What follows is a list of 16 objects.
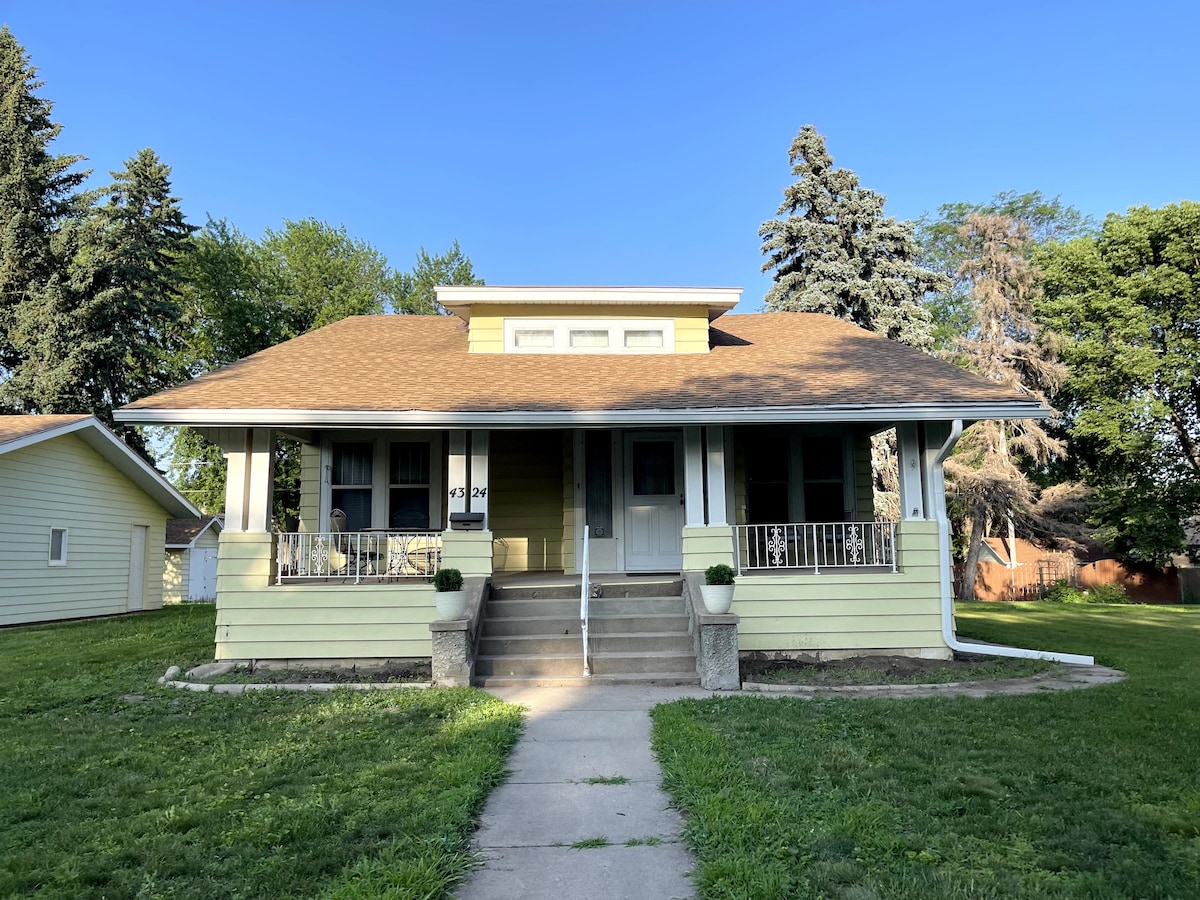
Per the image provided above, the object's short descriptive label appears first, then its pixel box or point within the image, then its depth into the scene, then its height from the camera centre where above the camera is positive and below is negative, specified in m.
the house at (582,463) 8.55 +0.82
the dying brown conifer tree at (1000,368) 24.00 +5.25
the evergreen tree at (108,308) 22.67 +6.96
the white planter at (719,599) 7.53 -0.76
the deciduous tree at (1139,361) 25.08 +5.32
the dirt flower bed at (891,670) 7.57 -1.58
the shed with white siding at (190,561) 25.09 -1.15
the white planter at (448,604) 7.63 -0.80
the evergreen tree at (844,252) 23.11 +8.49
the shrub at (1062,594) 22.84 -2.34
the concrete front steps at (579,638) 7.68 -1.20
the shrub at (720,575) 7.61 -0.53
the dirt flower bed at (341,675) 7.82 -1.59
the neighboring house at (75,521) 14.37 +0.17
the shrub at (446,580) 7.69 -0.57
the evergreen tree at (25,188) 23.34 +10.89
